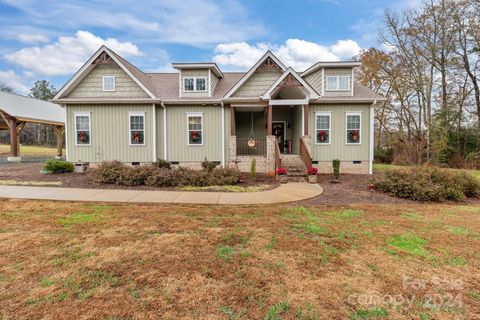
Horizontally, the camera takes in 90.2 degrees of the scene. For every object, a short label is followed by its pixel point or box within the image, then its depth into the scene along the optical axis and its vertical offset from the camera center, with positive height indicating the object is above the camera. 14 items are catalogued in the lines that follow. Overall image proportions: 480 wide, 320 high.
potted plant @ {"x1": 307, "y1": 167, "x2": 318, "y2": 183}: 10.72 -1.08
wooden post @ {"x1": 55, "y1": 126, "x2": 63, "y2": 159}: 22.02 +1.48
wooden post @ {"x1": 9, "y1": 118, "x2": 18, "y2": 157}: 18.41 +1.37
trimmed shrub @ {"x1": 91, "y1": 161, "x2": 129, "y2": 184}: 9.76 -0.86
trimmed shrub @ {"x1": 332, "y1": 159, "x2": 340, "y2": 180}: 11.11 -0.75
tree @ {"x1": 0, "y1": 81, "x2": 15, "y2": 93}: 48.62 +13.84
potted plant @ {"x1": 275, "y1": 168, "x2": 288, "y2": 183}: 11.00 -1.09
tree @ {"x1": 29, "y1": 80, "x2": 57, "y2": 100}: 49.97 +13.48
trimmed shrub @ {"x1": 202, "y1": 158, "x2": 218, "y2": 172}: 11.17 -0.64
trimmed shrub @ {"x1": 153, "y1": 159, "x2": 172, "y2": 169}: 12.49 -0.59
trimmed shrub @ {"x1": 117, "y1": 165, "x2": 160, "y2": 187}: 9.58 -0.93
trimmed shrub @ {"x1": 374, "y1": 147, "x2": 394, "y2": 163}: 23.46 -0.34
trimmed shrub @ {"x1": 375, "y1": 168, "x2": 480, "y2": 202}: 8.08 -1.19
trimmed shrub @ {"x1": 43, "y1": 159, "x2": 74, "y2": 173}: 12.01 -0.66
